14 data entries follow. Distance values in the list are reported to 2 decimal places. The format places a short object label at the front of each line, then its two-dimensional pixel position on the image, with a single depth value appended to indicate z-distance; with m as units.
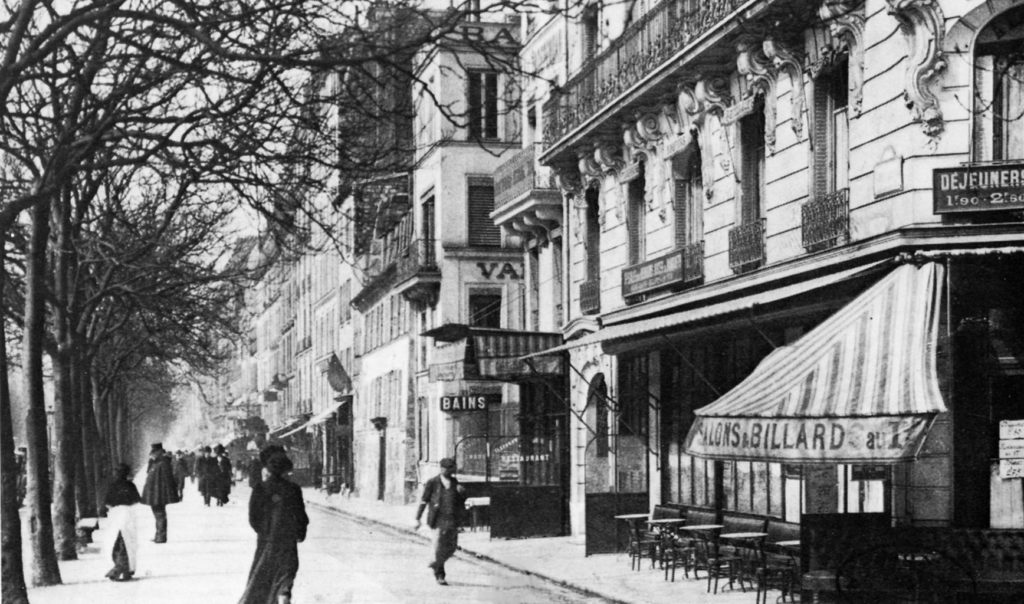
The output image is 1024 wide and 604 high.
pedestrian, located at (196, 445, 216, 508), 46.72
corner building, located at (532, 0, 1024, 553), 14.48
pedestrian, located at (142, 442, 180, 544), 26.23
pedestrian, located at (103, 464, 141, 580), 20.06
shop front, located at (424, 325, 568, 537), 29.80
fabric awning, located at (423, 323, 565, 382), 30.06
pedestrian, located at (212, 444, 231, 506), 46.66
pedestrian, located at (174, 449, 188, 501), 55.54
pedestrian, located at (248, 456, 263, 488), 50.89
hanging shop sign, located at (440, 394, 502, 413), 39.72
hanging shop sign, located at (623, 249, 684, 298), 23.66
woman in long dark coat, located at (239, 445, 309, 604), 14.53
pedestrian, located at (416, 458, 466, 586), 20.36
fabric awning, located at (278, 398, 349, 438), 65.44
